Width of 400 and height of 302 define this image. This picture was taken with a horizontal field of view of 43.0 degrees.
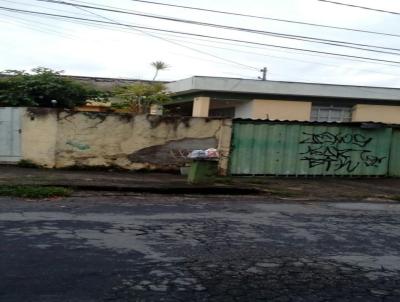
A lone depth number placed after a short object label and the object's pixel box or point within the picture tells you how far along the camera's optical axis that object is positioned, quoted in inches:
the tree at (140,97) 832.9
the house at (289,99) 893.2
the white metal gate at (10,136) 568.1
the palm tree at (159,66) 943.0
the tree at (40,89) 729.6
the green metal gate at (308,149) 613.6
